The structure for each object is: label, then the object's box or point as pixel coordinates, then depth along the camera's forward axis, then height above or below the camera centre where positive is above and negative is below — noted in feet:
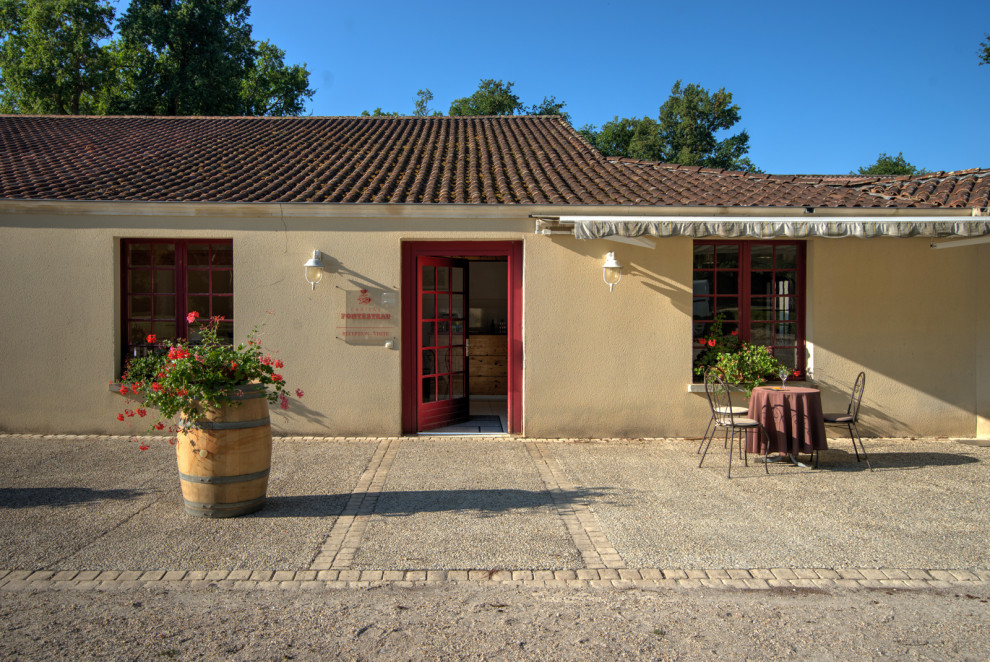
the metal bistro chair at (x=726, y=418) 21.77 -3.35
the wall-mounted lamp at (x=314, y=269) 26.61 +2.05
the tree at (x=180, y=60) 75.20 +30.03
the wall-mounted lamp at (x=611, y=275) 27.40 +1.83
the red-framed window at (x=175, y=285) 28.94 +1.49
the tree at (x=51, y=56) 77.51 +31.06
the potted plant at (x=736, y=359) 27.53 -1.66
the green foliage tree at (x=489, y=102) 113.09 +37.86
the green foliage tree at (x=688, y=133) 111.45 +31.97
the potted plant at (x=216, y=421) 16.33 -2.54
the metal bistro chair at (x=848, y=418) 23.03 -3.42
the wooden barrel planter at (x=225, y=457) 16.48 -3.44
